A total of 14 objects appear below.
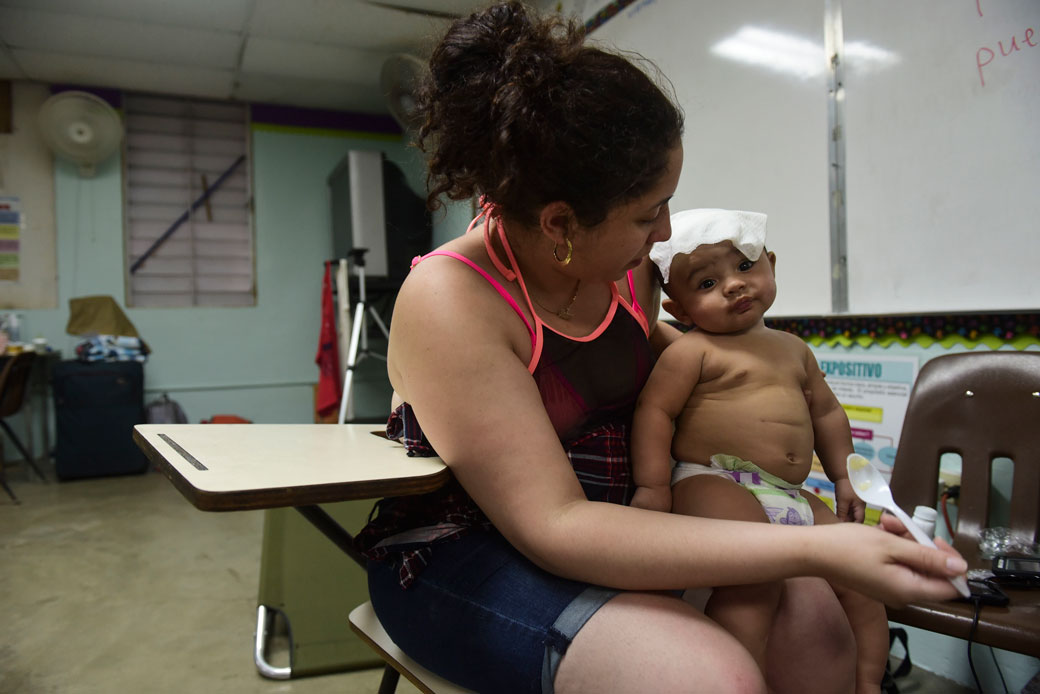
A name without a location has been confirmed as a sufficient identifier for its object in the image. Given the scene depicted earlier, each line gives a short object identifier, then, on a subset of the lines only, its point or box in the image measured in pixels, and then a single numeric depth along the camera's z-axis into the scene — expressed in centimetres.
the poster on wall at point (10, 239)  461
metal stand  384
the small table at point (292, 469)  61
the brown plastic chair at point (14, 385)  353
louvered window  496
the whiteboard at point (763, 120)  180
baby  93
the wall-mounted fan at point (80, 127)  442
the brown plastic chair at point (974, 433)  121
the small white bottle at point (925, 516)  97
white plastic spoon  67
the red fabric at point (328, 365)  475
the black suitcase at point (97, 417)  421
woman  64
